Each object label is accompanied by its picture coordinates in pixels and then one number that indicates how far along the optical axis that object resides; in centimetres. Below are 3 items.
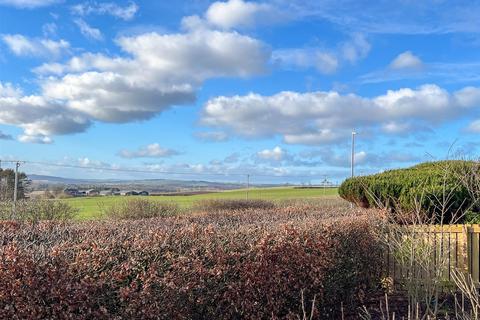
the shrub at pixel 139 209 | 1381
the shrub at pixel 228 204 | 1800
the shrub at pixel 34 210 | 1164
